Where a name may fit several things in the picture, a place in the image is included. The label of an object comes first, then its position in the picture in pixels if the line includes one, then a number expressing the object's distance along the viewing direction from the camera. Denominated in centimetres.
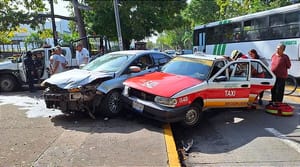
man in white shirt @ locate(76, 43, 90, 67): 1193
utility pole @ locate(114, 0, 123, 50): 1450
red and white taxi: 662
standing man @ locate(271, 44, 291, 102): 877
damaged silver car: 725
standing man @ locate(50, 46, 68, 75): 1107
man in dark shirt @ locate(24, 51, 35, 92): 1241
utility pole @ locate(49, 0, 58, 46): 1914
